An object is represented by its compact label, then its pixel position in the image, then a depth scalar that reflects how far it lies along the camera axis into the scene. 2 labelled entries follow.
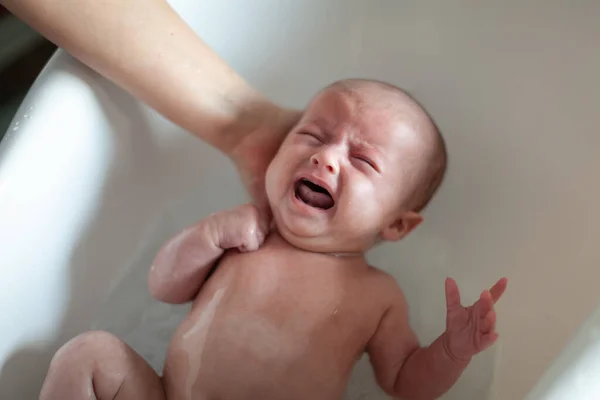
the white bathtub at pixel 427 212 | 0.89
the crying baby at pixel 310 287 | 0.83
